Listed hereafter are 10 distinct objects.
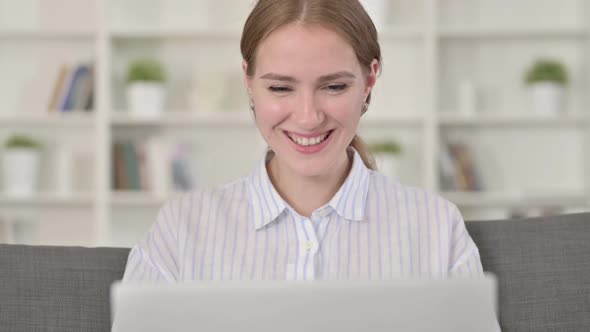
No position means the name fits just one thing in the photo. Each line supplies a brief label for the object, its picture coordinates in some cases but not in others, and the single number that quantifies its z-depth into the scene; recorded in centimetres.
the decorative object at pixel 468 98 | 426
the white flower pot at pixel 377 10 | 417
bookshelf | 424
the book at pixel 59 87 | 431
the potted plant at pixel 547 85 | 418
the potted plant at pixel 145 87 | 421
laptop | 93
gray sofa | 168
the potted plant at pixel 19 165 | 427
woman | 168
